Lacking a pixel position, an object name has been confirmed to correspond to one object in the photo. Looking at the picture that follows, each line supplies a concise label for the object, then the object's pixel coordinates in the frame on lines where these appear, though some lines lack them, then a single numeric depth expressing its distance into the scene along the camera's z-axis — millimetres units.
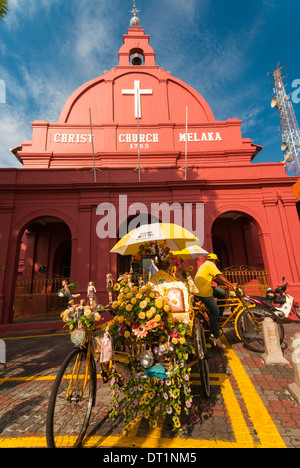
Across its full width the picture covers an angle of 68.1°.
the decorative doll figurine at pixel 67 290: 2618
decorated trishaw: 2225
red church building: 9695
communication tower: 25484
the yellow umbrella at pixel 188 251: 5001
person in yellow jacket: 4316
